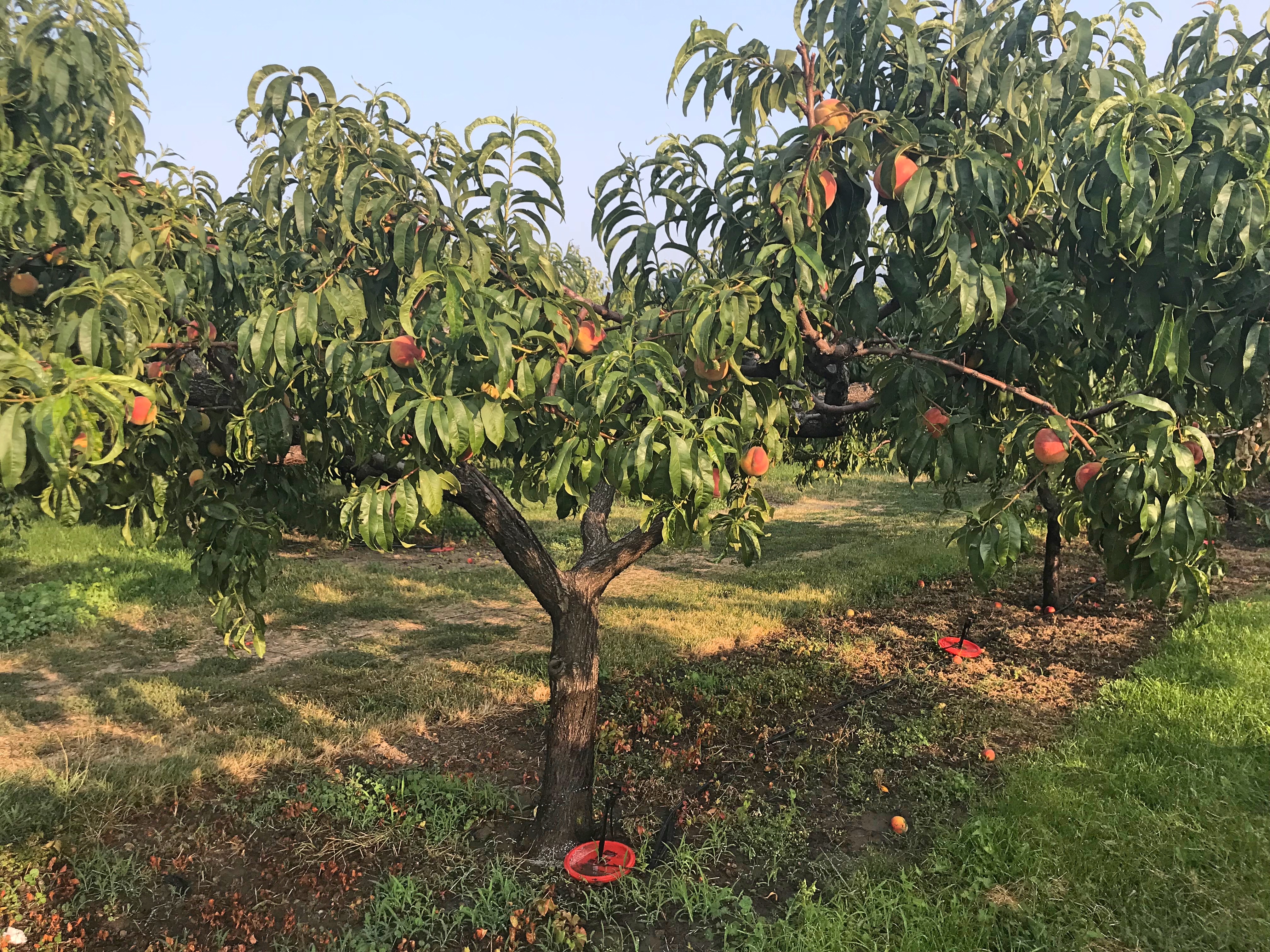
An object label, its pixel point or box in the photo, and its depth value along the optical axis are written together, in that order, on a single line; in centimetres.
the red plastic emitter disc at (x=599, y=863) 341
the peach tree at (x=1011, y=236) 193
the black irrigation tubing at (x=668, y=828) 348
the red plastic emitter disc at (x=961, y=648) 637
